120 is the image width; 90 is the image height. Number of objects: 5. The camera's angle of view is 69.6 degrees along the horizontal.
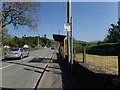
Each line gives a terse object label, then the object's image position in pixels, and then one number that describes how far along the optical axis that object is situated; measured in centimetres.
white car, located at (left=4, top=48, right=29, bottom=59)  1049
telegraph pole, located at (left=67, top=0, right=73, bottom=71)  573
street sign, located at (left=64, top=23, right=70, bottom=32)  532
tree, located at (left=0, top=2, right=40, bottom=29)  1555
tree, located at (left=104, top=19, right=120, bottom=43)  2641
